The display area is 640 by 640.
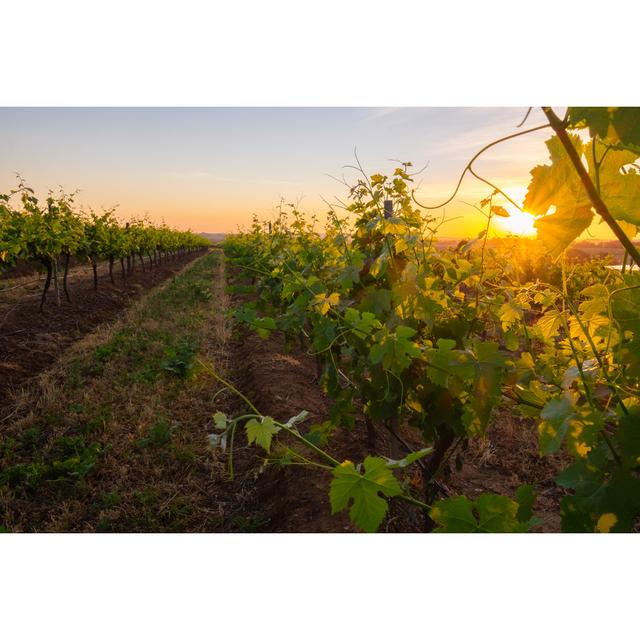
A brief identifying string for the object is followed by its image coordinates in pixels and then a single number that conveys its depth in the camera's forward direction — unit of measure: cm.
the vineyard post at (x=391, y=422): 267
